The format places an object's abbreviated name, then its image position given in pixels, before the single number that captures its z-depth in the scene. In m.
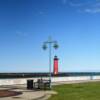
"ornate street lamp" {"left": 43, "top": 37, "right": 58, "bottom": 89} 16.57
